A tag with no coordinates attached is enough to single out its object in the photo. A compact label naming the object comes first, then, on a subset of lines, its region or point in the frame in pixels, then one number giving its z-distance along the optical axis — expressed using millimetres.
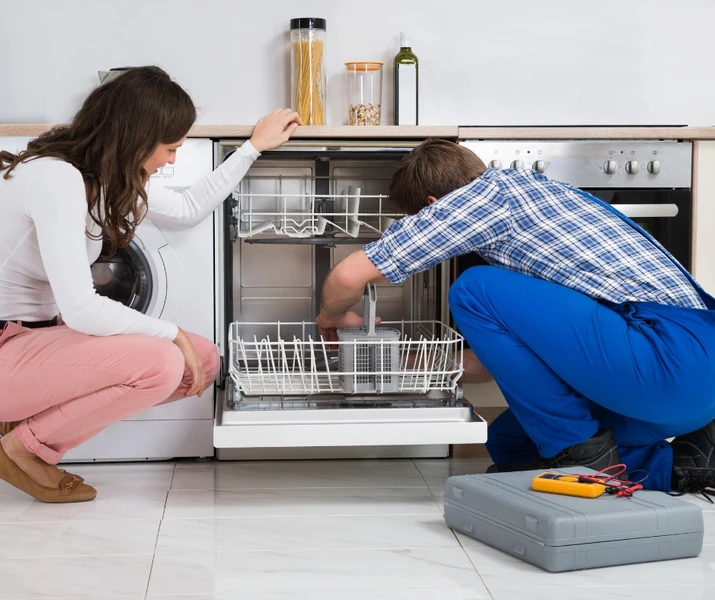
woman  2139
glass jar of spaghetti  3223
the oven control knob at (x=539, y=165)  2814
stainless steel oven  2840
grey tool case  1869
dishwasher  2316
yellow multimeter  1992
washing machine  2713
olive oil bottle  3293
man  2229
